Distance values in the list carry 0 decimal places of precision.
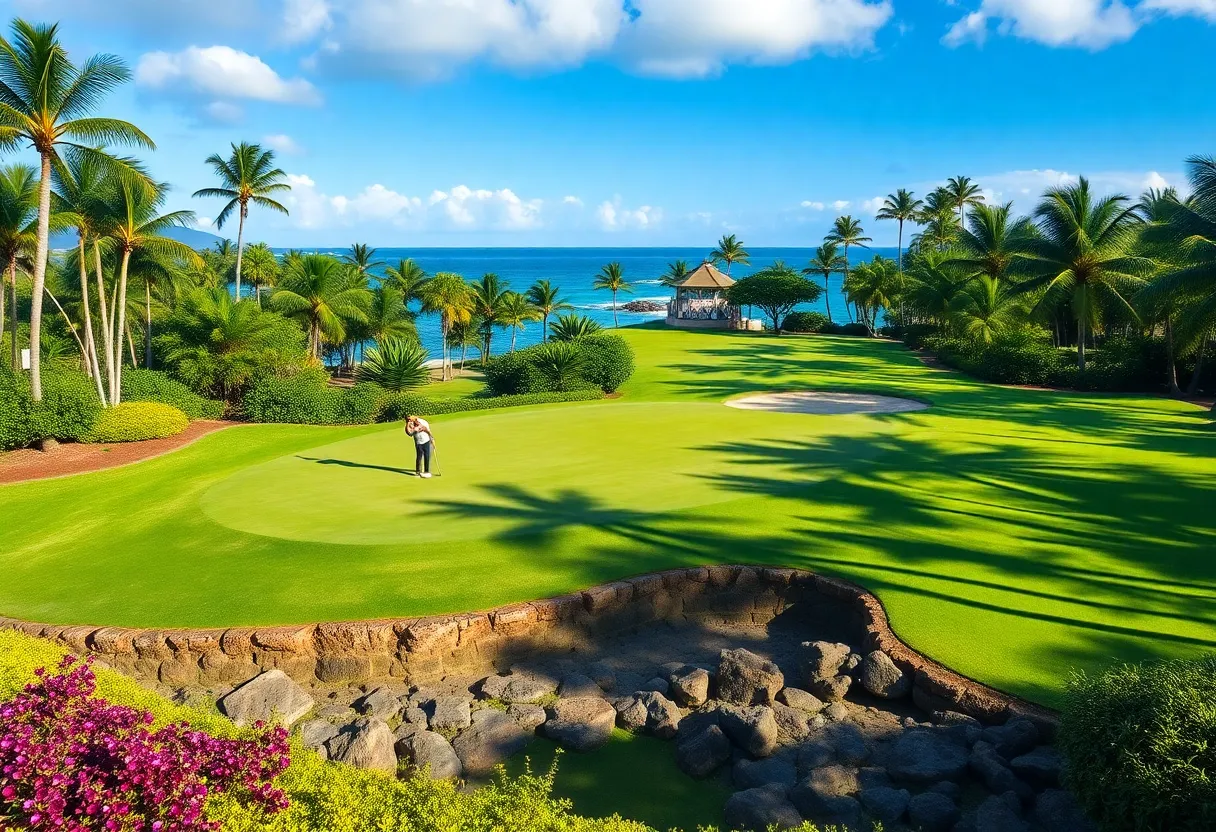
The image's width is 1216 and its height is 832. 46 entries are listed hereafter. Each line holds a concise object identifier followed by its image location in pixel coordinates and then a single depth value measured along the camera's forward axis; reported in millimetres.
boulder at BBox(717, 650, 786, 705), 8930
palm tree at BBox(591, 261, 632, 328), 80500
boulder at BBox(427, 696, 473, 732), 8617
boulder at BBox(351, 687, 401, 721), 8961
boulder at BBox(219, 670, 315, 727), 8828
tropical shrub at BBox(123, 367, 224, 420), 30094
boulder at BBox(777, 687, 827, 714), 8836
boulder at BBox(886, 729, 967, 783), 7242
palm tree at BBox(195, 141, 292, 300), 42688
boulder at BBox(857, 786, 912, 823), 6793
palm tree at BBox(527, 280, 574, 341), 61312
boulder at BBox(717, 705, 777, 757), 7855
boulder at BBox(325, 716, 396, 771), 7848
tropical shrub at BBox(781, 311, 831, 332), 67562
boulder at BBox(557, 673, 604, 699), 9234
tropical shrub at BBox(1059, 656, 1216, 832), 5520
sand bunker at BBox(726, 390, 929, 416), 28328
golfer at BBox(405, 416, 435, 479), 16641
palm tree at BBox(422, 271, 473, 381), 54062
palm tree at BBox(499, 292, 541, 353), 57125
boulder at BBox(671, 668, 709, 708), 8984
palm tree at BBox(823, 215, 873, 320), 86625
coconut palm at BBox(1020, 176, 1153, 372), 36562
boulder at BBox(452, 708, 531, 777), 8031
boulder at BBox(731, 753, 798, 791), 7422
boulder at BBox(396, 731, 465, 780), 7816
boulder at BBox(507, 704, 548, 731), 8617
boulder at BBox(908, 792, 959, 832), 6672
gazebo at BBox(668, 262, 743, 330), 70375
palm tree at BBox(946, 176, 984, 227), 80938
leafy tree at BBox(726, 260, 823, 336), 65625
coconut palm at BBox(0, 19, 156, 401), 21922
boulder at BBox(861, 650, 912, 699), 8883
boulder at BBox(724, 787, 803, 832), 6754
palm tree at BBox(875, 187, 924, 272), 87062
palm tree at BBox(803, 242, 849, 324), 80625
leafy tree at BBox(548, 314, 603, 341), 39406
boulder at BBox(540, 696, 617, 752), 8195
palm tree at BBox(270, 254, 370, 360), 41156
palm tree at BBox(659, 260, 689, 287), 75938
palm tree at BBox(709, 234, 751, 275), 91938
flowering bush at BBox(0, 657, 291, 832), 4883
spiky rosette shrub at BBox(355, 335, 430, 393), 33188
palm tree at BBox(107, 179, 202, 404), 28141
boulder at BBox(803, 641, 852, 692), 9344
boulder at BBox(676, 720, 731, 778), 7707
